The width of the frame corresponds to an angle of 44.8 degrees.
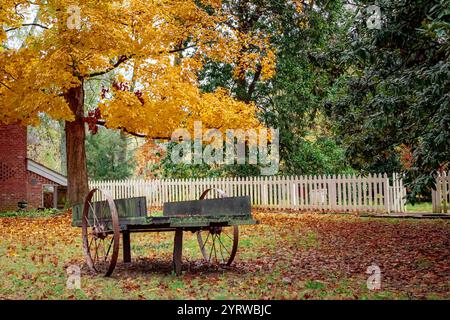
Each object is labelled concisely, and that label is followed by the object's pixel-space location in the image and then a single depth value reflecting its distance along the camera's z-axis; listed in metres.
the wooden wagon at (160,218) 8.09
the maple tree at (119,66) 16.62
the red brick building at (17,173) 25.81
